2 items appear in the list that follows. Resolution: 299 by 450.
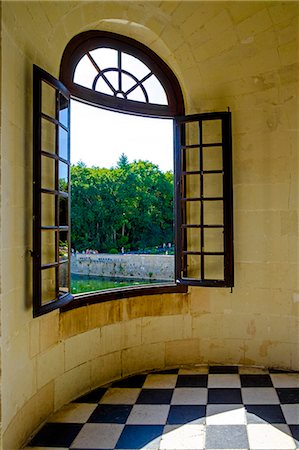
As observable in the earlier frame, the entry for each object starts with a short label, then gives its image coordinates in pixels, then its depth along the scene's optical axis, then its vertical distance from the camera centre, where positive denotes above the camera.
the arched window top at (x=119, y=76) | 3.01 +1.27
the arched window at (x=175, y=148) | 2.79 +0.68
